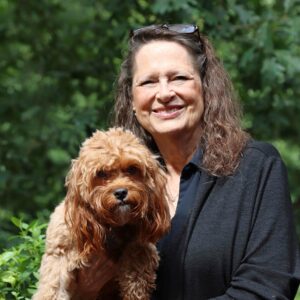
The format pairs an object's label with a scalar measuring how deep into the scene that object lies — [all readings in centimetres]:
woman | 413
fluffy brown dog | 409
